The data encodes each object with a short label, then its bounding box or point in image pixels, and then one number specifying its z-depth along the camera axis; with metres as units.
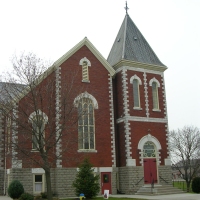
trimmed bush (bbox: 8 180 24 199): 23.59
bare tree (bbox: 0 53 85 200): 21.28
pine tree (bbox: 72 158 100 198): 23.31
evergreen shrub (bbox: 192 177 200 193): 29.59
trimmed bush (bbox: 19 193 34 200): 22.34
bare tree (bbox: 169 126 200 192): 51.92
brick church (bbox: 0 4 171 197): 26.31
